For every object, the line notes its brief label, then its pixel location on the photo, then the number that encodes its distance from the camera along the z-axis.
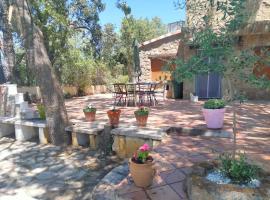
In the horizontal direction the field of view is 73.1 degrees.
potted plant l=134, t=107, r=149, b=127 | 3.88
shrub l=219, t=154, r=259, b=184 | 1.78
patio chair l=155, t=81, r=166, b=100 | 9.16
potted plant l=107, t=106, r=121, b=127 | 3.94
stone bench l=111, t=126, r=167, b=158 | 3.44
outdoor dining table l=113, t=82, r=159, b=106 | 6.17
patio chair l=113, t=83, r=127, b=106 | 6.26
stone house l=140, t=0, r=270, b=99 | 6.51
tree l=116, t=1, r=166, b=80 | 11.14
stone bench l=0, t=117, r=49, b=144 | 4.62
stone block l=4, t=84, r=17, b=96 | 5.17
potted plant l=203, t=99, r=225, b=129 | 3.66
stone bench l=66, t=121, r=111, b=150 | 4.07
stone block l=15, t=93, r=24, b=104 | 5.06
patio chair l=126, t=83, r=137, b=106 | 6.19
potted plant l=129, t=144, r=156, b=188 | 2.17
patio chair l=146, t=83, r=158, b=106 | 6.14
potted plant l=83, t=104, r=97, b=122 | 4.50
